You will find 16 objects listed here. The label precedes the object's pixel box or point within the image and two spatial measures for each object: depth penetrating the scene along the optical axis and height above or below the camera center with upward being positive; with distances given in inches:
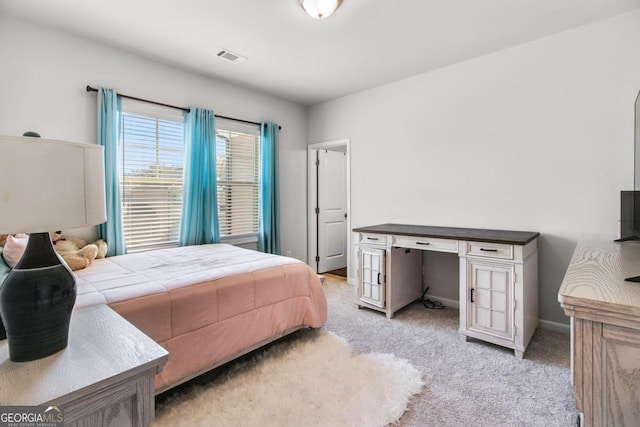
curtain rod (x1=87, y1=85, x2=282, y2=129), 105.8 +42.4
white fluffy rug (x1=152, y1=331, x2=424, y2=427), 62.9 -43.6
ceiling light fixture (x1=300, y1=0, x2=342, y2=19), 80.1 +54.6
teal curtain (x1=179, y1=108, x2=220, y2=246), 128.7 +11.3
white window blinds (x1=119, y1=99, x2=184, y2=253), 116.6 +14.1
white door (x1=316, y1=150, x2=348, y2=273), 184.7 -0.9
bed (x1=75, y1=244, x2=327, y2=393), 67.0 -23.2
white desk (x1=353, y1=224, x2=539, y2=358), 88.6 -22.5
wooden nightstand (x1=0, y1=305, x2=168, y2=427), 28.8 -17.3
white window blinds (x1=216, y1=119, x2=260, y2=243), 145.6 +15.2
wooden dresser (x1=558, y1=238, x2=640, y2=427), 34.1 -17.1
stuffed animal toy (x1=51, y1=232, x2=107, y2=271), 88.0 -13.3
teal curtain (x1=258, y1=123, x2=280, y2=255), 156.6 +9.4
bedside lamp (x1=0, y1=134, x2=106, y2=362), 29.4 -0.9
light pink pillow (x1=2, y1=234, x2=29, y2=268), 64.5 -9.2
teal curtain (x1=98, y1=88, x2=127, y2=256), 106.4 +16.3
